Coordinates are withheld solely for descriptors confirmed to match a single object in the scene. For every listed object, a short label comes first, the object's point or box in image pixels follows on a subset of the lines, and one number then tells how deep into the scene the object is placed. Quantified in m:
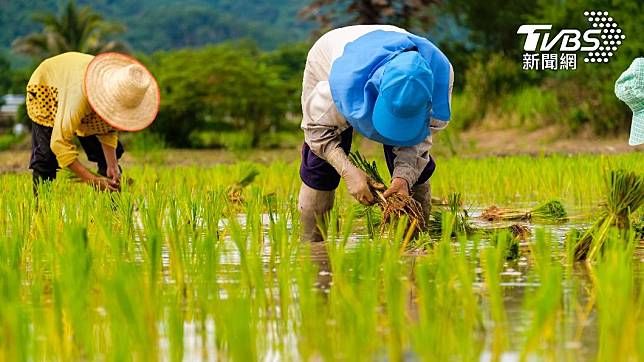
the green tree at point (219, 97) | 24.79
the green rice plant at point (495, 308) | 3.98
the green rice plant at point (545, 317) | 3.62
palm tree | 49.01
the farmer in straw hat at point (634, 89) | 7.08
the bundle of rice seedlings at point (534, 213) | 8.52
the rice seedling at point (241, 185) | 10.08
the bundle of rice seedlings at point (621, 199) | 6.37
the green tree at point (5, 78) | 66.64
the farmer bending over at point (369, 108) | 6.17
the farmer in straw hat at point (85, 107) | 9.46
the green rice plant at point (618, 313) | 3.65
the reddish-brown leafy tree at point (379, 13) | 24.04
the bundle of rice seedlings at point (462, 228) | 7.15
